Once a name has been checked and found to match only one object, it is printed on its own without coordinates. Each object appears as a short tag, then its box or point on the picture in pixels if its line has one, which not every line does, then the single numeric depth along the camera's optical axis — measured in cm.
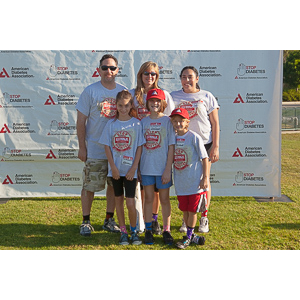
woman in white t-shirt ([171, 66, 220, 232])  404
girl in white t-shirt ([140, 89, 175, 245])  380
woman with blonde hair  391
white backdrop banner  575
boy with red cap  377
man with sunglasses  413
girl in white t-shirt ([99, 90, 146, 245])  384
